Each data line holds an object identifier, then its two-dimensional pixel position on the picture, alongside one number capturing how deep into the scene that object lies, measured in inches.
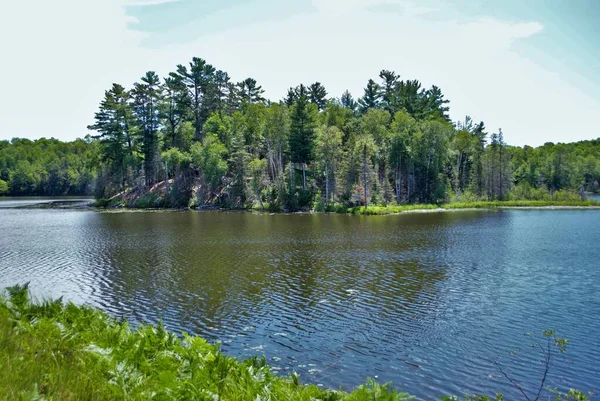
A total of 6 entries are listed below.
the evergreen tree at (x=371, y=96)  4771.2
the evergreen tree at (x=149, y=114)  4146.2
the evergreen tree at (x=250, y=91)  4940.9
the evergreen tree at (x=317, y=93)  4785.9
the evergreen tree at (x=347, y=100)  5514.3
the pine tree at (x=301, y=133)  3496.6
